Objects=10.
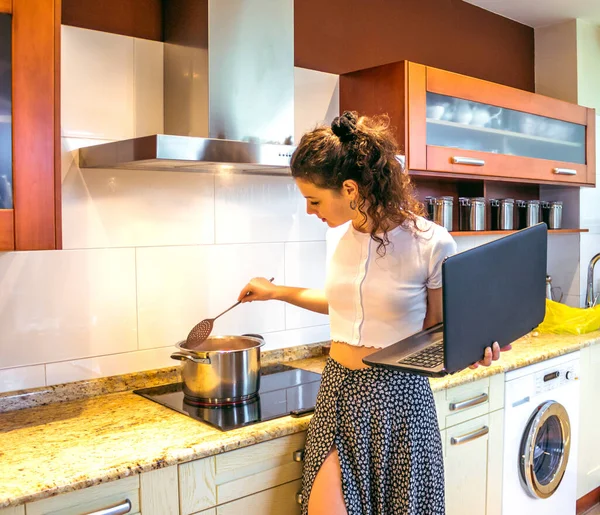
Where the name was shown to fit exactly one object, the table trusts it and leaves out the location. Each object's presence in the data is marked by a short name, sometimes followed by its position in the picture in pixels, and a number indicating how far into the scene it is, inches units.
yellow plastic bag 126.3
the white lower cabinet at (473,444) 91.2
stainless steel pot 79.0
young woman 68.3
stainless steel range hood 77.7
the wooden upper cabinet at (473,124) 101.0
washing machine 102.7
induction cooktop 74.3
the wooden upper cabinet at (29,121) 61.6
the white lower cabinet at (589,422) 122.7
